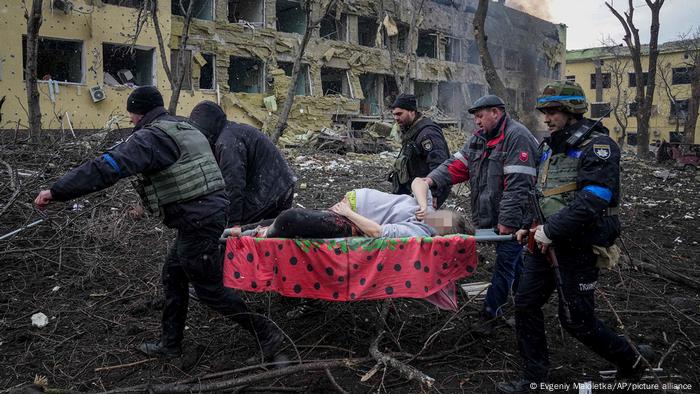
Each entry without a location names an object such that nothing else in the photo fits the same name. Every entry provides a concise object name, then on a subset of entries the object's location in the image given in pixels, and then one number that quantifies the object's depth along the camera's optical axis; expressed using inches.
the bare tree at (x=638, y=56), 759.1
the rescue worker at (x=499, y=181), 148.9
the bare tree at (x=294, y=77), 460.8
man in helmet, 109.0
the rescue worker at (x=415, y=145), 180.7
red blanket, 136.6
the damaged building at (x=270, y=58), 655.1
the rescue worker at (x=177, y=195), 117.7
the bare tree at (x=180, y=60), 467.5
